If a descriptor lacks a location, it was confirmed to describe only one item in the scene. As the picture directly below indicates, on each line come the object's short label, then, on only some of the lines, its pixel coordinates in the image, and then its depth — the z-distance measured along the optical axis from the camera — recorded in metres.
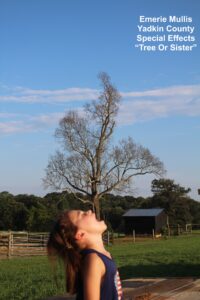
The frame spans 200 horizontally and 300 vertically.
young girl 2.64
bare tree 43.16
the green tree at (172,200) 69.88
